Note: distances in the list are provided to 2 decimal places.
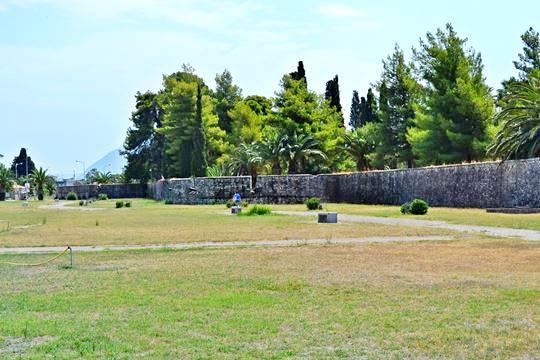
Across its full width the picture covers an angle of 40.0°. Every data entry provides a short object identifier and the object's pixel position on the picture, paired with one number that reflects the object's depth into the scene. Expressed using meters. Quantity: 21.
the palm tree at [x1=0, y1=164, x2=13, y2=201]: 102.59
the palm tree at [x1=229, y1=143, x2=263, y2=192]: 62.38
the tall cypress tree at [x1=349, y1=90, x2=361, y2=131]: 104.47
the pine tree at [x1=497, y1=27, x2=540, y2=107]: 53.19
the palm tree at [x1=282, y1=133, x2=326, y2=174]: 62.84
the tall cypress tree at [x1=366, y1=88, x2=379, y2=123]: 79.94
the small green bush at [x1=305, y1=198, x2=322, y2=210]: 44.81
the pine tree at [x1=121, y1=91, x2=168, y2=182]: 96.12
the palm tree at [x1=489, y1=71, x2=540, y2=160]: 34.41
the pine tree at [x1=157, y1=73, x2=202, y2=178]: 77.19
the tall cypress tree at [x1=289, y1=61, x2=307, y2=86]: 71.00
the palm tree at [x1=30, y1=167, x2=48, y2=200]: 103.25
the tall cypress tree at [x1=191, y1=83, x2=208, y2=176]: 71.69
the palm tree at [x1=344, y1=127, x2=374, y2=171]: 68.56
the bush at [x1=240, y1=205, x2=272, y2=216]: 38.65
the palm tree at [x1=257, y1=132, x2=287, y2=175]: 62.53
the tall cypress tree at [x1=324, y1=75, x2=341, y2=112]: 78.38
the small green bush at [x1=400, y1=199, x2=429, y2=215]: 34.09
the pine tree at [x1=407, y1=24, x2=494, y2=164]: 46.00
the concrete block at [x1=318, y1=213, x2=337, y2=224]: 29.77
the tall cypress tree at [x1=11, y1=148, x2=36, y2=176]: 155.00
